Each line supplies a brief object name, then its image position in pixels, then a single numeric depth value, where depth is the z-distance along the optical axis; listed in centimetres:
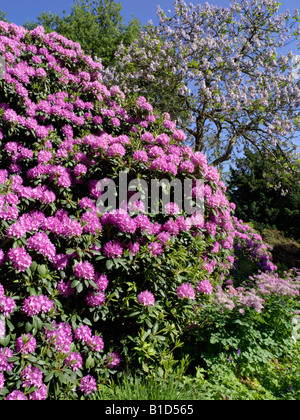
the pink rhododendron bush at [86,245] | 252
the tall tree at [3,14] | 2062
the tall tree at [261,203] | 1328
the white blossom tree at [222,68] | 853
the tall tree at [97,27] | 1483
